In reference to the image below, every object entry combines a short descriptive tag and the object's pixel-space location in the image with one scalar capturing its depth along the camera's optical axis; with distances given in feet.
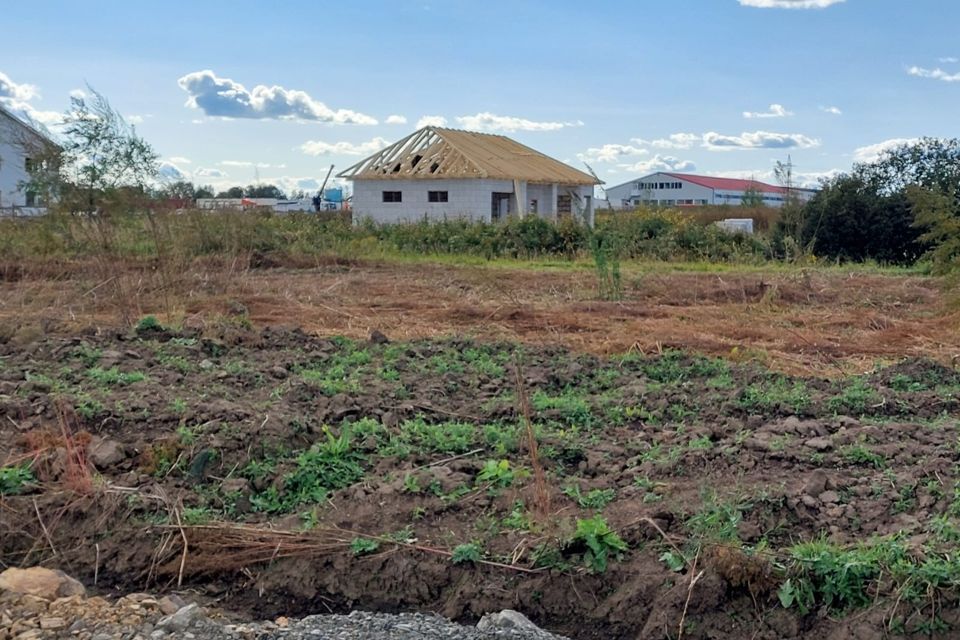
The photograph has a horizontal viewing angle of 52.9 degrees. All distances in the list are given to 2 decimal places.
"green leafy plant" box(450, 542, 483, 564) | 13.48
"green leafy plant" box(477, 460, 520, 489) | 15.76
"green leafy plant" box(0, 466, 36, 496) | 16.07
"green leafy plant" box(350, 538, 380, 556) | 13.92
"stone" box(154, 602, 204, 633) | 12.21
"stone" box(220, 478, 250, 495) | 16.07
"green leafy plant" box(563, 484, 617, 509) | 14.85
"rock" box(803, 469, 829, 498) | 14.71
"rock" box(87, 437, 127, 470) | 17.08
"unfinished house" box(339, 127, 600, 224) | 101.71
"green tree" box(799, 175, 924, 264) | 72.90
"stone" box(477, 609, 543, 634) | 12.17
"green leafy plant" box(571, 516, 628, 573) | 13.23
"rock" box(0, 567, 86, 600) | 13.25
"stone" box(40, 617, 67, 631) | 12.34
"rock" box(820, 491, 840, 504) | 14.47
